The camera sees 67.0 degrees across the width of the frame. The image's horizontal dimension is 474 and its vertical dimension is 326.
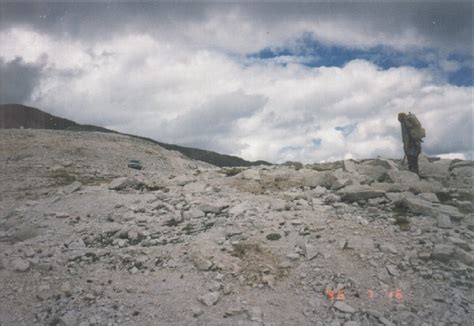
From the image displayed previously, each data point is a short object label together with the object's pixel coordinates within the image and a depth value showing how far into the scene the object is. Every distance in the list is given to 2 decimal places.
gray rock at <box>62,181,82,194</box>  12.81
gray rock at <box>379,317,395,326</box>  5.59
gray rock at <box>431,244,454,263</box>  6.90
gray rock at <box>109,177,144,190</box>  13.26
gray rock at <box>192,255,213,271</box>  7.15
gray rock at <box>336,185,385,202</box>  10.02
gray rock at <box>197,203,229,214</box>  10.04
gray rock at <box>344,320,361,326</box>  5.61
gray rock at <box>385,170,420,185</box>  11.29
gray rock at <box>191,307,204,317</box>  5.92
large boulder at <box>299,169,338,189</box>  11.80
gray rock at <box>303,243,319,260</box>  7.32
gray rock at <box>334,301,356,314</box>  5.88
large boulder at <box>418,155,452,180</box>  13.52
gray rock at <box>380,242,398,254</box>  7.29
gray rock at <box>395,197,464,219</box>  8.70
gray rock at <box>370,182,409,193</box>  10.60
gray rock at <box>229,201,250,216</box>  9.71
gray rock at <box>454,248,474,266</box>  6.81
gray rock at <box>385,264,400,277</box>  6.70
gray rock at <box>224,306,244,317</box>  5.92
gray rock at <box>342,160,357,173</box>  13.07
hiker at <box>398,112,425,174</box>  13.06
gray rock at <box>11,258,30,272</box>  7.45
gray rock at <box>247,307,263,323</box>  5.75
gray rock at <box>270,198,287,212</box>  9.92
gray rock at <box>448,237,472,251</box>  7.26
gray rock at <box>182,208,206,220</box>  9.78
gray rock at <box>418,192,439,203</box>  9.88
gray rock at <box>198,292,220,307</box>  6.15
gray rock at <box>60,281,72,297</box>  6.68
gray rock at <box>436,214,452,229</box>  8.09
